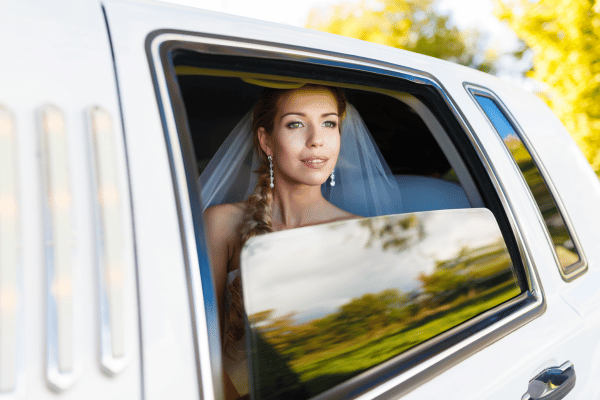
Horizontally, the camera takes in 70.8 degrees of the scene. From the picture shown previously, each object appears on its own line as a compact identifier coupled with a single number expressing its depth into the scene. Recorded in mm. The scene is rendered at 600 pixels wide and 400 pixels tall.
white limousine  675
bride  1796
